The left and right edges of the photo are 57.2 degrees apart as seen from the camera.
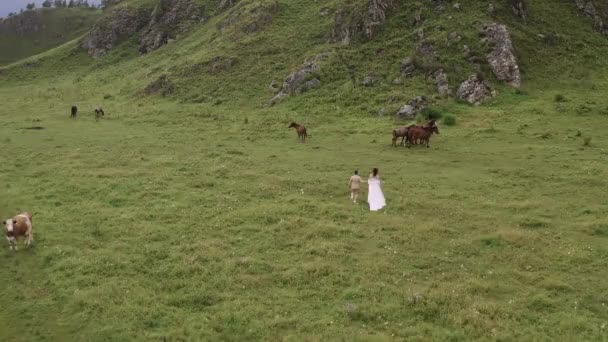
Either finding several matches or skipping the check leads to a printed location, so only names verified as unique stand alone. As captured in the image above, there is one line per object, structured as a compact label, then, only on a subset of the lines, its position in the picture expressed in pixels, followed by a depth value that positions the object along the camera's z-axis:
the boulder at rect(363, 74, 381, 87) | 53.06
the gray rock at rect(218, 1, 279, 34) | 73.00
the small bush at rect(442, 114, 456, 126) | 44.03
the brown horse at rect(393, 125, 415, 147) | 39.28
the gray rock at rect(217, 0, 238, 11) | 92.50
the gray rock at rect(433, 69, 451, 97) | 49.34
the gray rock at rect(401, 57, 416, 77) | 53.00
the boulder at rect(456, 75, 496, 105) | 48.62
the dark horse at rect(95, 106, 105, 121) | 56.28
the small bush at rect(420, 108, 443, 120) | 45.56
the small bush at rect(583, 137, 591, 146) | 36.59
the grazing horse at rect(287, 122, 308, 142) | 42.16
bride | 26.61
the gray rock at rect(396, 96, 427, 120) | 46.34
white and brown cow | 22.25
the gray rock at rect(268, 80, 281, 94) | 57.28
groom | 27.69
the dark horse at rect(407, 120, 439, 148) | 39.12
